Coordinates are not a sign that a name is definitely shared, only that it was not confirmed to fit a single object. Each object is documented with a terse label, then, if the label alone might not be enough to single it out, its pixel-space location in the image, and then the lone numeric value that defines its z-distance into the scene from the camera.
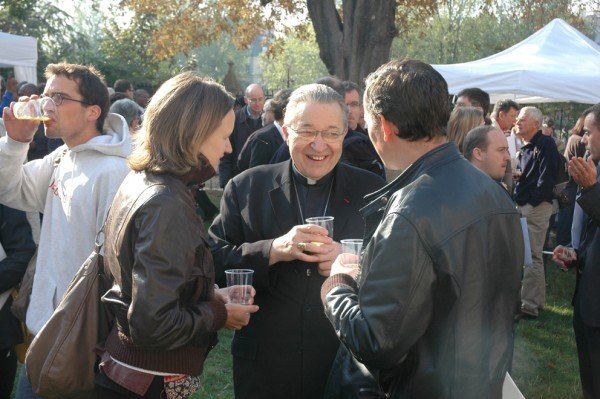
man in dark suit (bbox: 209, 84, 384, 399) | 3.21
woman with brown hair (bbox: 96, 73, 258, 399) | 2.48
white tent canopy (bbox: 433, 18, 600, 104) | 9.91
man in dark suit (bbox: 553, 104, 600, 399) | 4.21
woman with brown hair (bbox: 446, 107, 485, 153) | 5.89
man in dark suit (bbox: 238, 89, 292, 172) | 7.03
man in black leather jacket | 2.21
